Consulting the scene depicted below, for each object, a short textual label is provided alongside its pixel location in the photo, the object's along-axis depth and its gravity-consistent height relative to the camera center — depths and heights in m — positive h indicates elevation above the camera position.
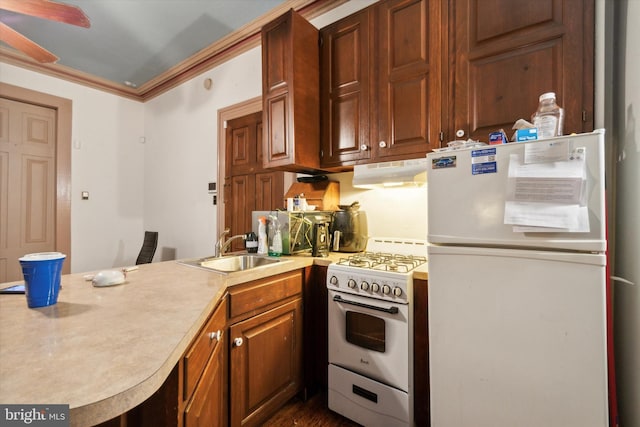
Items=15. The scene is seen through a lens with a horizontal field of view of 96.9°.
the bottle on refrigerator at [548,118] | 1.13 +0.40
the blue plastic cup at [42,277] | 0.84 -0.19
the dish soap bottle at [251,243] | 2.09 -0.21
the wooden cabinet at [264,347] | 1.36 -0.71
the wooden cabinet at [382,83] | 1.67 +0.85
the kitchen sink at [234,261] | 1.75 -0.31
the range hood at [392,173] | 1.62 +0.25
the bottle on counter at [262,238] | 2.00 -0.16
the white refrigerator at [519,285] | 0.97 -0.27
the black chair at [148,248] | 3.42 -0.41
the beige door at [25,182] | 3.06 +0.37
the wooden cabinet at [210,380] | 0.86 -0.59
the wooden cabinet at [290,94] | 1.97 +0.87
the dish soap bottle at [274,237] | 1.93 -0.15
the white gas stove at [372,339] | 1.42 -0.68
